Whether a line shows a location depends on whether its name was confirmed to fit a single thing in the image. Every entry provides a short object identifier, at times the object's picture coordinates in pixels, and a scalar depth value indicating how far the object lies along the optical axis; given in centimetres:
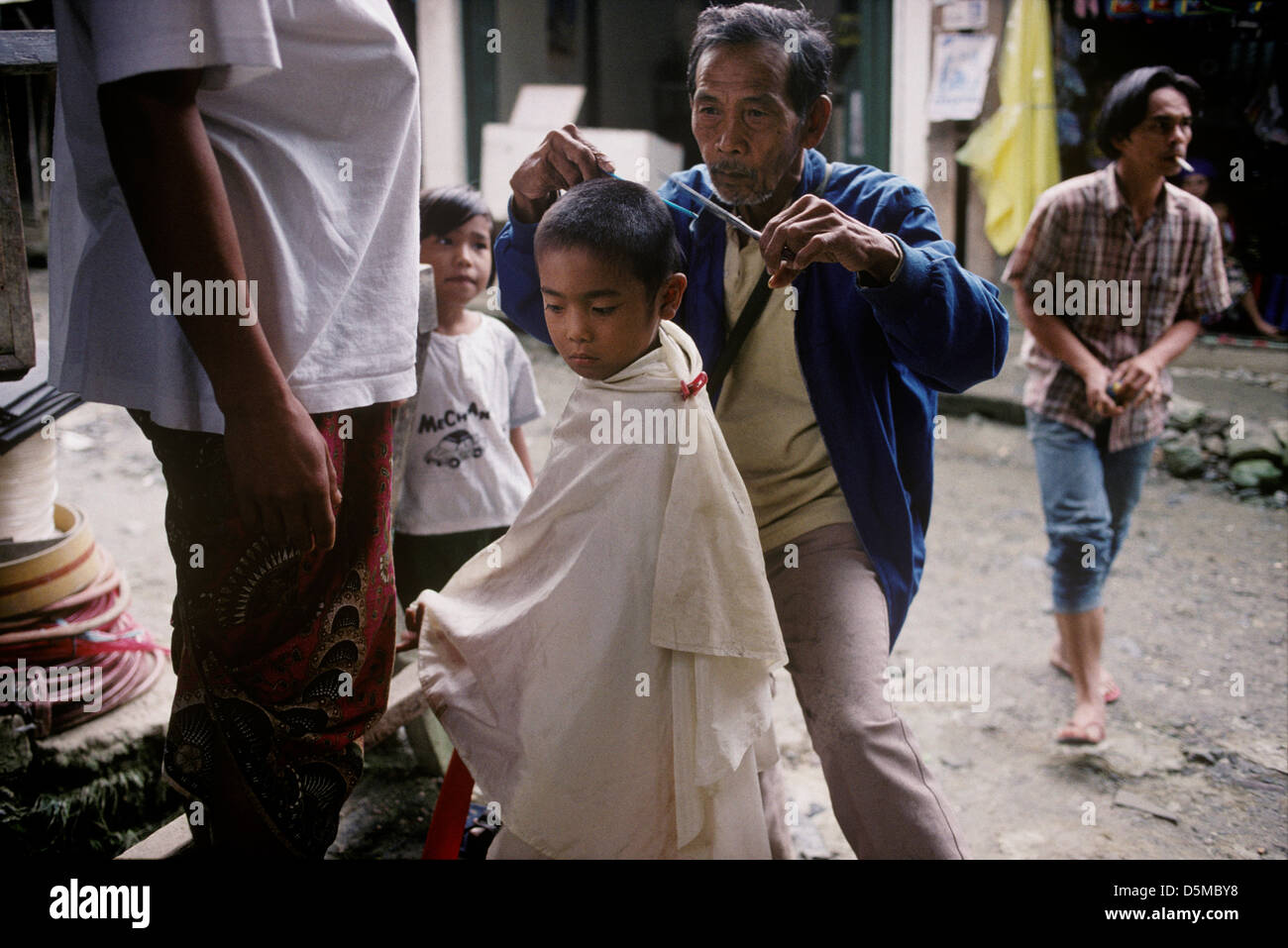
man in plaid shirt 325
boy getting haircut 161
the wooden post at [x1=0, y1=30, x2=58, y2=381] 176
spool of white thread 257
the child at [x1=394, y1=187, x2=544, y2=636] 269
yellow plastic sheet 624
